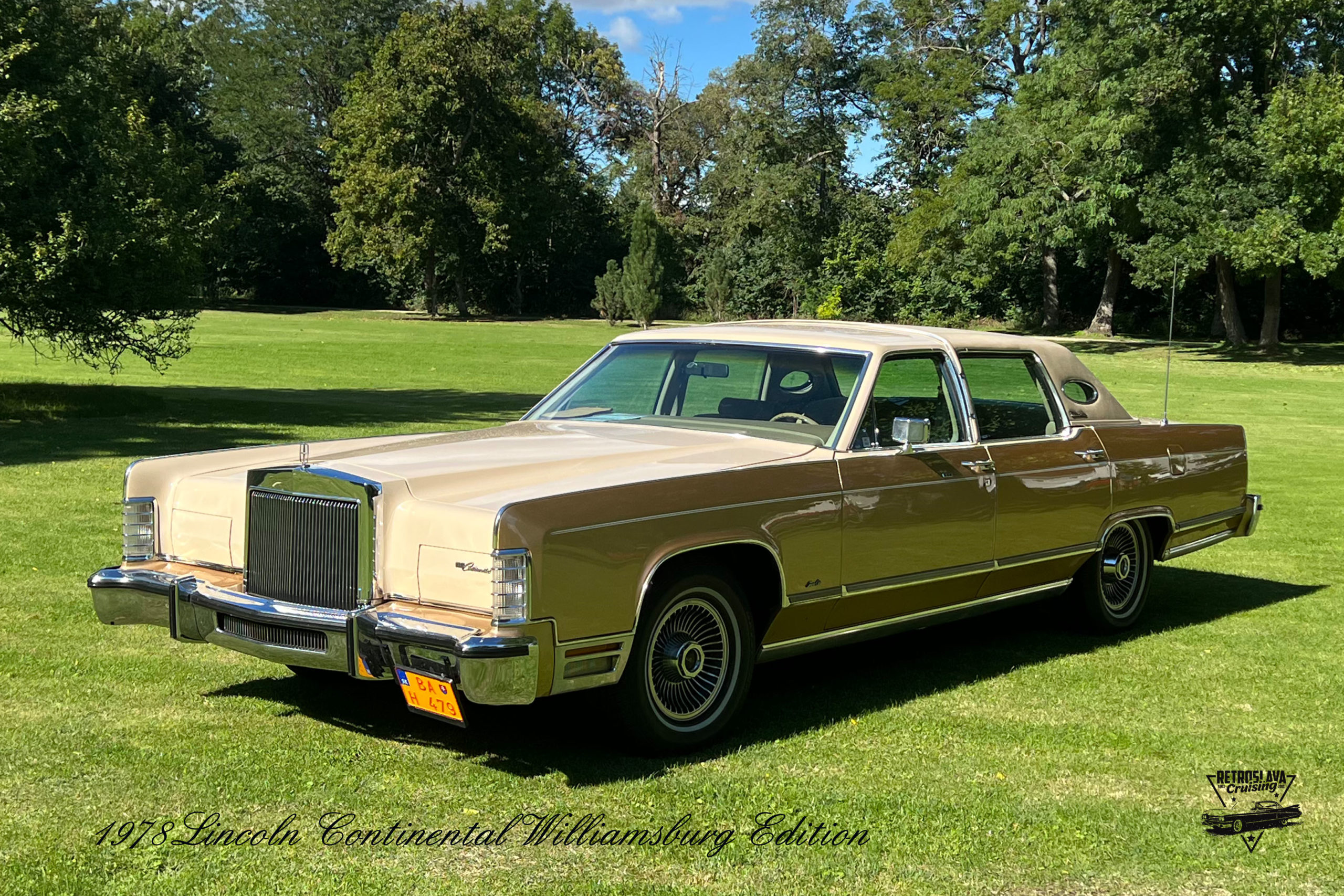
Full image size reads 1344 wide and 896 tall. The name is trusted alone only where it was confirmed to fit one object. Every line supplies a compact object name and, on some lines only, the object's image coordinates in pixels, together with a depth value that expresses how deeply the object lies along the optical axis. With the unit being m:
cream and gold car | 4.77
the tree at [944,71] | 55.72
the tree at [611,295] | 62.47
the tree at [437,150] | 64.25
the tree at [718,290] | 63.22
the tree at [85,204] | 17.12
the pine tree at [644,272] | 59.81
